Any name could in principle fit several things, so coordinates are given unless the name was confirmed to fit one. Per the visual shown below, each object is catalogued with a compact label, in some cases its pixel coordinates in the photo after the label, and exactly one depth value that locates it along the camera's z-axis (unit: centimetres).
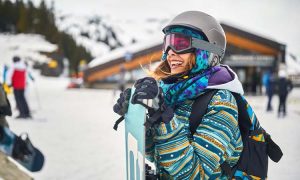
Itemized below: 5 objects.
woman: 119
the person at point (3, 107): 249
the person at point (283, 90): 1018
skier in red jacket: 853
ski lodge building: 2281
